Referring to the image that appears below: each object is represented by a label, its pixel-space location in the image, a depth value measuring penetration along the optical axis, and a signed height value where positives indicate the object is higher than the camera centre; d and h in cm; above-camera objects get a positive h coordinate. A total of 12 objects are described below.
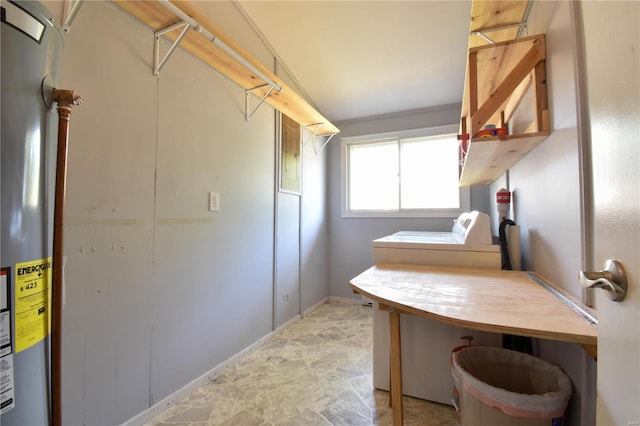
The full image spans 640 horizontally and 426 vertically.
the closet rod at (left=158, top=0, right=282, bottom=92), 118 +95
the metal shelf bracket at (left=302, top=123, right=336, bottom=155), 293 +102
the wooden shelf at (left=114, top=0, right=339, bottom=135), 127 +100
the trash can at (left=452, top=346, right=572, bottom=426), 91 -66
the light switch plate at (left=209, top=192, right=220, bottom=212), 188 +14
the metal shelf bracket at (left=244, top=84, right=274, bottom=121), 214 +96
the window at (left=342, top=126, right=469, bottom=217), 330 +58
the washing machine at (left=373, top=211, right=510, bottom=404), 155 -67
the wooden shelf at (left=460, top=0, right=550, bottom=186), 121 +68
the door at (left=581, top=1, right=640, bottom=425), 45 +6
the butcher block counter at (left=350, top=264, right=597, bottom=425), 77 -31
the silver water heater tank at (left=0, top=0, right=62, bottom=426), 64 +4
